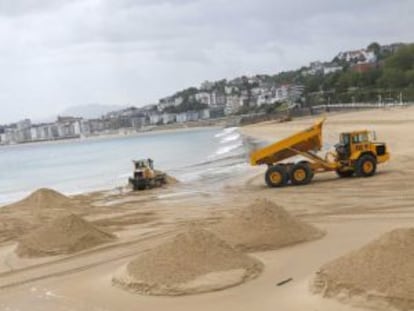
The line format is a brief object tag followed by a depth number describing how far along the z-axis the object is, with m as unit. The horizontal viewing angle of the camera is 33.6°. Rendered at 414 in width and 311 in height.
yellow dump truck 22.88
